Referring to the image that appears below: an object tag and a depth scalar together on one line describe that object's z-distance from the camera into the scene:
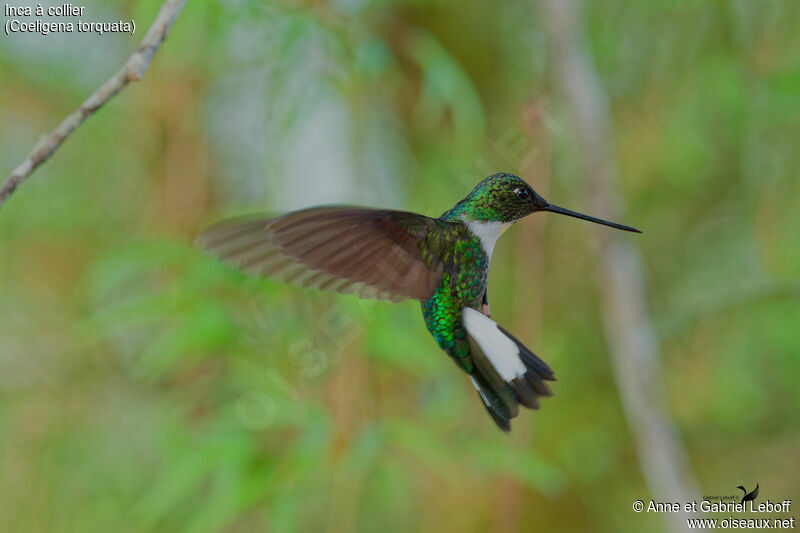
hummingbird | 2.39
